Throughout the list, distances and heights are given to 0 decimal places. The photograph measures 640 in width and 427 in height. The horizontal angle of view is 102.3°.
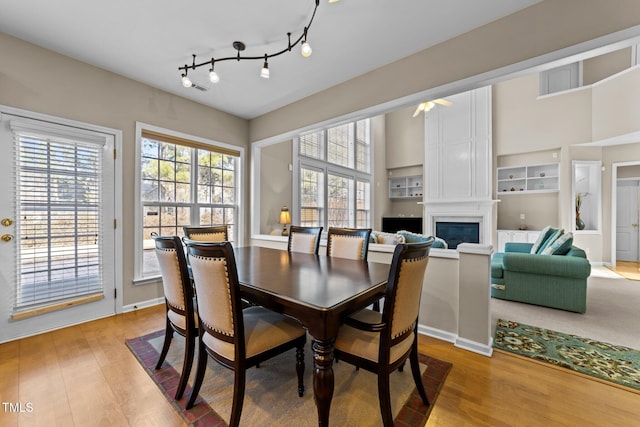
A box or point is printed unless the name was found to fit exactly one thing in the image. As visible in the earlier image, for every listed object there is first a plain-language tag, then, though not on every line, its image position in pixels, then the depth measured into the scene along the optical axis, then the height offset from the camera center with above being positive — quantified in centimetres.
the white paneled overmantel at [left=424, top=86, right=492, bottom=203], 604 +155
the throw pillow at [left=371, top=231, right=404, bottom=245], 299 -31
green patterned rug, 191 -119
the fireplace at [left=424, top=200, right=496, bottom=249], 597 -20
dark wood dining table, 120 -42
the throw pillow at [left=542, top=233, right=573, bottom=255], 328 -43
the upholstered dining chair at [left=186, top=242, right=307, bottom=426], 128 -64
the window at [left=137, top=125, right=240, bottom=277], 324 +36
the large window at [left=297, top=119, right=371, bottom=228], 525 +83
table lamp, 437 -10
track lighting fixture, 190 +155
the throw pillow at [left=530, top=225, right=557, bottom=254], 402 -40
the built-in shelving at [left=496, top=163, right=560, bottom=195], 605 +82
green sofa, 301 -83
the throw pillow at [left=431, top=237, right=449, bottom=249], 296 -37
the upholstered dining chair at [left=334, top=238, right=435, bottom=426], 128 -62
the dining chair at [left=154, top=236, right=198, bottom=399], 160 -51
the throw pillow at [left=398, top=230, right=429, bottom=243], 311 -31
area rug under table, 148 -118
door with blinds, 234 -13
